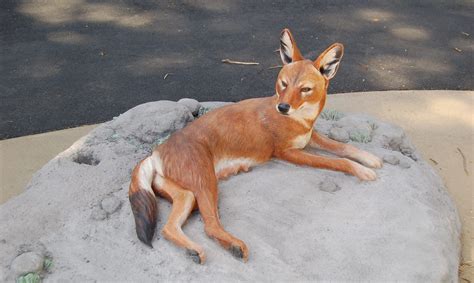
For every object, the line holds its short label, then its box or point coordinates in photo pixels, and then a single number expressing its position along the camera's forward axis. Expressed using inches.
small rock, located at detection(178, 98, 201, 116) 135.9
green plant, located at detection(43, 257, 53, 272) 93.8
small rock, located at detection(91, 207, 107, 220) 102.3
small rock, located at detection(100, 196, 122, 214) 104.1
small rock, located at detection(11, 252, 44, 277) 91.8
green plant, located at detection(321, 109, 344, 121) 137.9
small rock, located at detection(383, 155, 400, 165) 116.5
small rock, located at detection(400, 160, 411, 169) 116.4
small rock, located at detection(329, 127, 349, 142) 126.6
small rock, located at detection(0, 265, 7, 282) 91.4
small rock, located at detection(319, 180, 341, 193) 107.6
